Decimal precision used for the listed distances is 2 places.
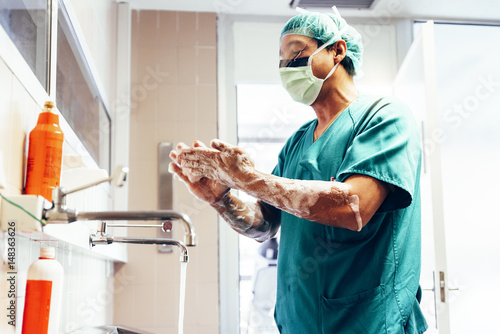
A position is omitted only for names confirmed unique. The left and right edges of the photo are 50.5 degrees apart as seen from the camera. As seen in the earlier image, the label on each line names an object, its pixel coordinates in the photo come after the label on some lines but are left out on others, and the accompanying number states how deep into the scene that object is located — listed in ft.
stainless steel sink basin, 5.27
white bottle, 2.99
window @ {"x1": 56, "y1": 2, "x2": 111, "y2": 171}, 4.96
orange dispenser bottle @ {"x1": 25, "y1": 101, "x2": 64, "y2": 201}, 3.16
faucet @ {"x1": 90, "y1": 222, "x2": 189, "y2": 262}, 4.08
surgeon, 3.87
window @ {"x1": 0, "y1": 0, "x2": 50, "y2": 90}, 3.23
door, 7.63
